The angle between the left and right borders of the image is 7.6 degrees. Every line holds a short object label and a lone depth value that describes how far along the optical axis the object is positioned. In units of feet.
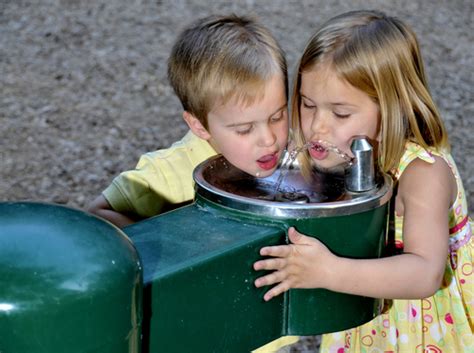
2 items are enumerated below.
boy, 13.30
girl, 13.07
